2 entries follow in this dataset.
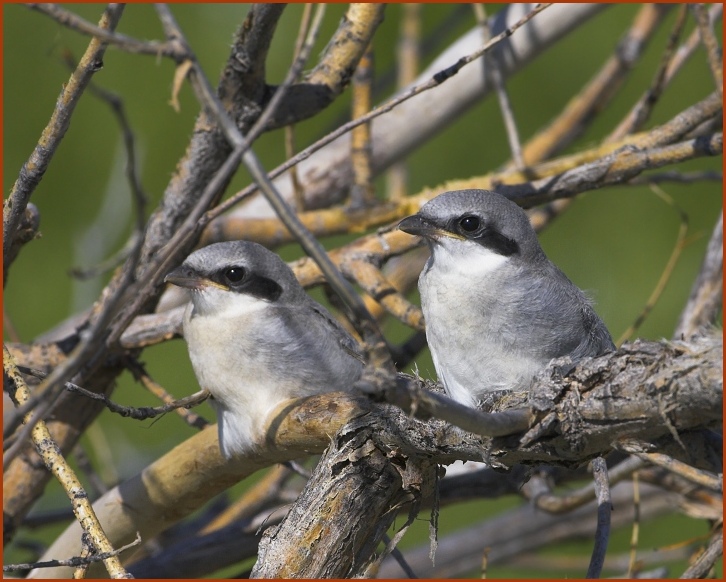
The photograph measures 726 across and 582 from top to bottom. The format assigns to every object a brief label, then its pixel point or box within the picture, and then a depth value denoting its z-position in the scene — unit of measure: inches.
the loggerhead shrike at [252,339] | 208.5
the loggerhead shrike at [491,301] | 195.9
